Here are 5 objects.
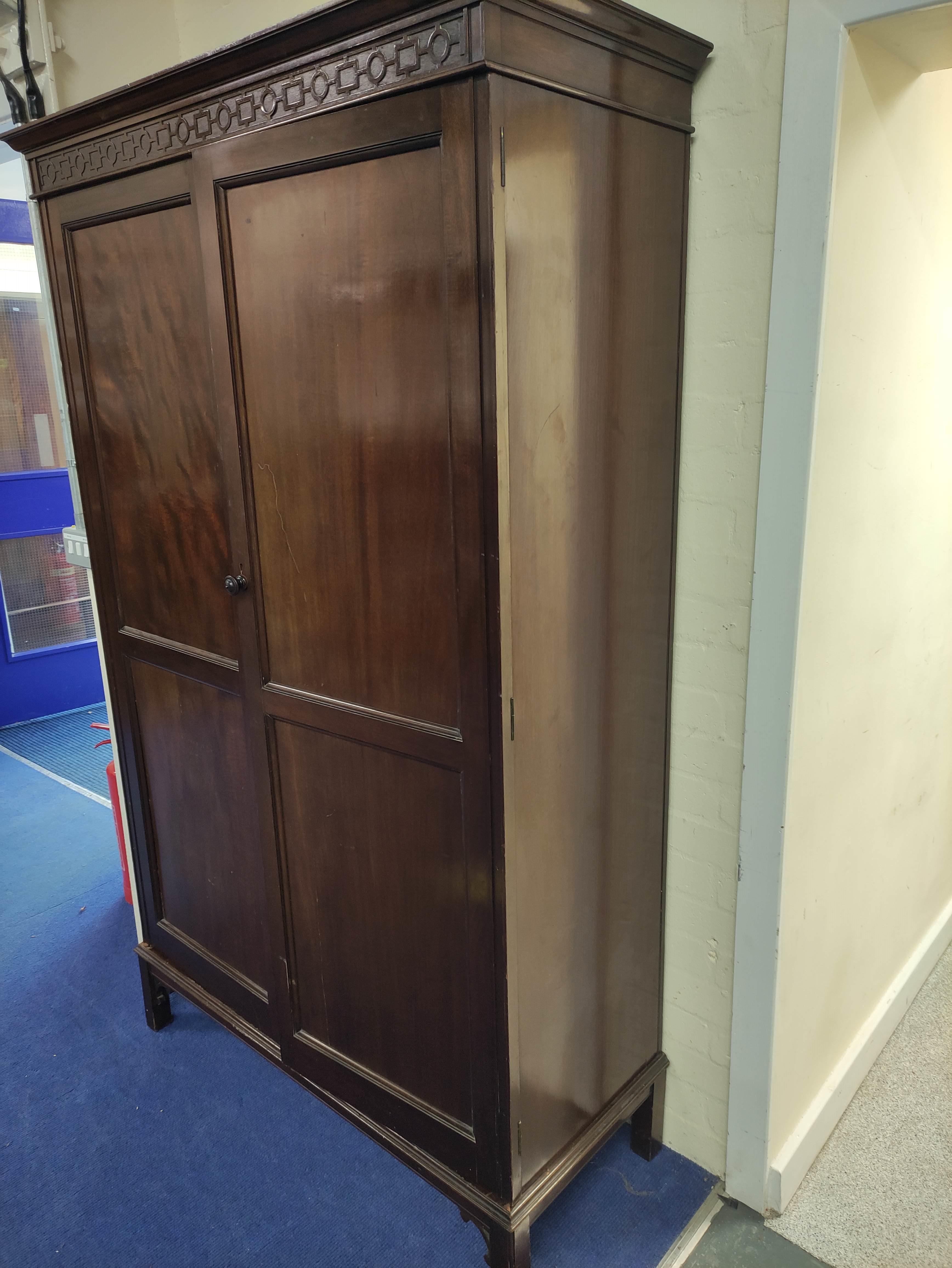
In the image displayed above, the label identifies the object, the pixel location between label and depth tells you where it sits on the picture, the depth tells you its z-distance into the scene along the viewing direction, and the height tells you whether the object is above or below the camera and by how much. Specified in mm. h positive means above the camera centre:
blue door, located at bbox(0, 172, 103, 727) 4043 -479
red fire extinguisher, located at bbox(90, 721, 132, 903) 2648 -1185
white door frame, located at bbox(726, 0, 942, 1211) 1256 -198
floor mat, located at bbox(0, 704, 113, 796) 3648 -1410
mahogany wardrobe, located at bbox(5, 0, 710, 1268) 1149 -151
